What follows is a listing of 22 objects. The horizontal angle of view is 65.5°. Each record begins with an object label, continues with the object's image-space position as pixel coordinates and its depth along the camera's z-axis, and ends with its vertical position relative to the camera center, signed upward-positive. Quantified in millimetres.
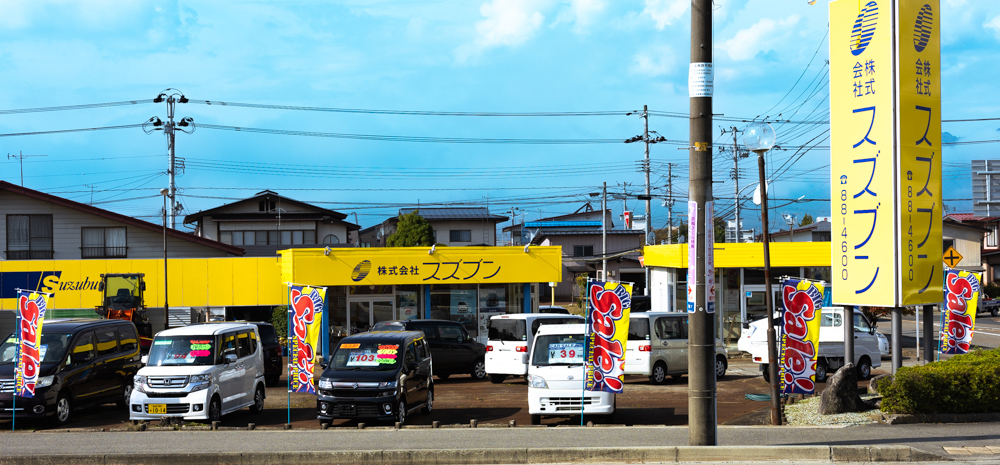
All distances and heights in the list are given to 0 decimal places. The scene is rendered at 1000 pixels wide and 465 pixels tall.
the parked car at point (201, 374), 13125 -2336
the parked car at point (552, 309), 30270 -2819
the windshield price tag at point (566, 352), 13578 -2018
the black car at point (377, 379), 13070 -2410
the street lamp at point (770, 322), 12146 -1463
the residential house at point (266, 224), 47625 +1067
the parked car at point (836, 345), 19750 -2832
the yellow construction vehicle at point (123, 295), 24922 -1775
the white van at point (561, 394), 12867 -2591
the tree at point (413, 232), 53156 +497
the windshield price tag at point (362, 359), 13962 -2148
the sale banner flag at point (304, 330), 13844 -1623
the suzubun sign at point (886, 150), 12336 +1377
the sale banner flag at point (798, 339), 13102 -1747
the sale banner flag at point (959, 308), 15203 -1453
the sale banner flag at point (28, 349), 13289 -1815
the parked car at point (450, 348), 20359 -2880
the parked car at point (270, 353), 20031 -2899
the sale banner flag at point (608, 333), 12539 -1552
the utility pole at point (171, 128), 53156 +7935
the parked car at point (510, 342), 18812 -2532
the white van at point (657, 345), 19000 -2679
